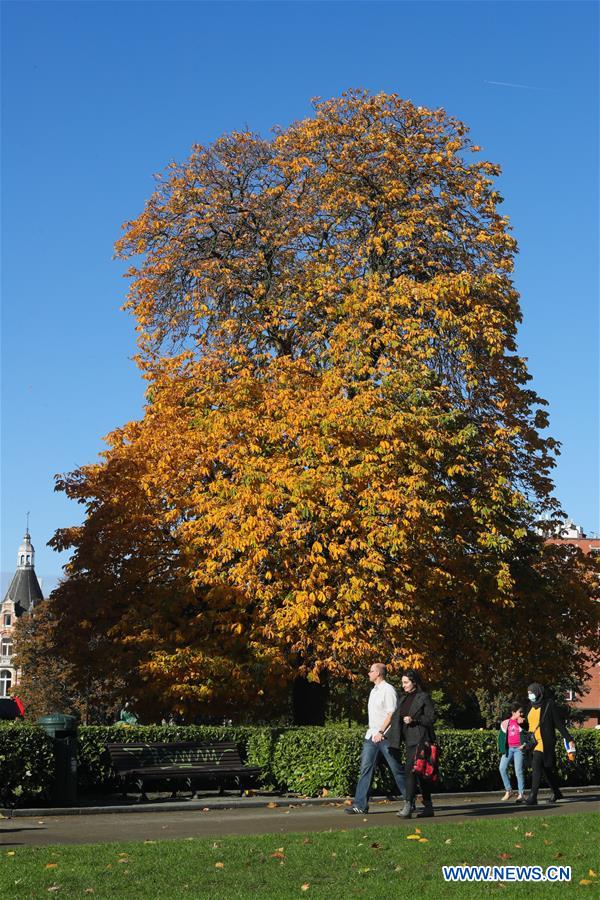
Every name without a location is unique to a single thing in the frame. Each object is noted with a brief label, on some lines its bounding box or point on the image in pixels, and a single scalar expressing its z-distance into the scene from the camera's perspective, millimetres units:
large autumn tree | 25188
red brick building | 91125
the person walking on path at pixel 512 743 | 19281
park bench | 18766
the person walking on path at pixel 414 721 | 15617
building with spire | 125188
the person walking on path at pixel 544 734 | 17750
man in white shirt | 15734
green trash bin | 17922
